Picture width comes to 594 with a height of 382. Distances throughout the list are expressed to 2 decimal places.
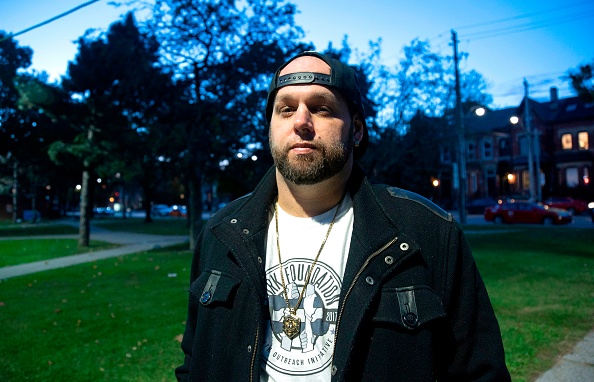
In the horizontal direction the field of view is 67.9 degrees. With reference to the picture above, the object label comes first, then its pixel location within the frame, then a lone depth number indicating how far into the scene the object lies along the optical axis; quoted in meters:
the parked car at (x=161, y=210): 62.54
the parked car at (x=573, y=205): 35.03
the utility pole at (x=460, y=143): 22.78
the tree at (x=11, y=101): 23.98
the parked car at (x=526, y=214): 24.59
